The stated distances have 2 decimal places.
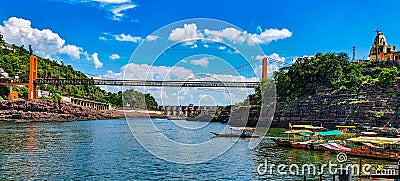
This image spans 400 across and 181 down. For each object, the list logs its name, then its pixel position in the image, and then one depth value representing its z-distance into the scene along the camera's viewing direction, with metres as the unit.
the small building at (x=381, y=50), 99.52
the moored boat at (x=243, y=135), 52.66
